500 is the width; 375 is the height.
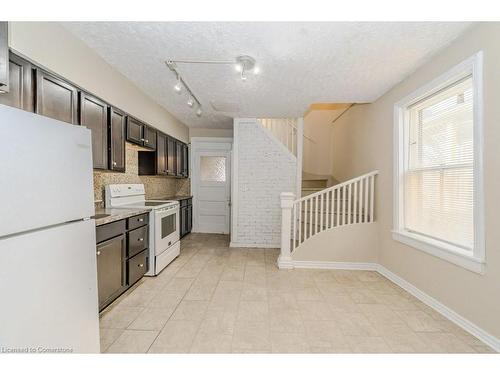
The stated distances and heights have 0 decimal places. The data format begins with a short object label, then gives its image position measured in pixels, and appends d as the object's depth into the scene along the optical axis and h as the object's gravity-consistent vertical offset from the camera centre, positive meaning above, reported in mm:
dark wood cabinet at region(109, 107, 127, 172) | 2602 +578
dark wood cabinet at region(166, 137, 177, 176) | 4355 +586
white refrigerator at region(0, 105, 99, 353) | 916 -239
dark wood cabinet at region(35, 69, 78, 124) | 1761 +761
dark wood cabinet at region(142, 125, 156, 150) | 3414 +780
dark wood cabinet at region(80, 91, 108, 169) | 2215 +672
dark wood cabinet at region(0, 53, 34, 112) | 1558 +739
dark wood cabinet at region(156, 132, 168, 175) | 3899 +583
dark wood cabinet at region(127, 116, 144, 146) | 2979 +782
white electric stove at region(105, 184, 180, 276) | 2982 -477
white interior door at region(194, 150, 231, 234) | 5652 -38
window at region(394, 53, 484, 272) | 1872 +186
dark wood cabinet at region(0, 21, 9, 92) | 1356 +816
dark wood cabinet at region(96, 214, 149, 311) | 2107 -740
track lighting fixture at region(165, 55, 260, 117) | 2346 +1336
